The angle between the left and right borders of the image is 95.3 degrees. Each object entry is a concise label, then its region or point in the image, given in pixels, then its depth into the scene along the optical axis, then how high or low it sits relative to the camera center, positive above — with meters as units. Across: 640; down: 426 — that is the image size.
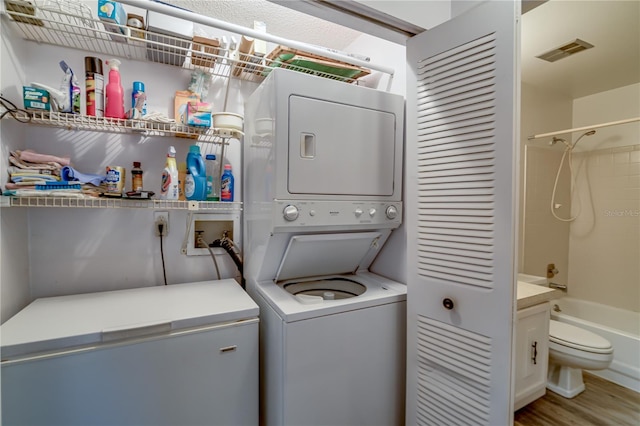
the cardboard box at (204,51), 1.79 +0.99
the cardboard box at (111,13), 1.53 +1.01
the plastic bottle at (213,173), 2.13 +0.23
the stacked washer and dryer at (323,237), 1.52 -0.21
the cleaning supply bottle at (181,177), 2.00 +0.18
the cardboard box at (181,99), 2.02 +0.73
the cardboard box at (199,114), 1.79 +0.55
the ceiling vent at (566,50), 2.62 +1.46
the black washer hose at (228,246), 2.25 -0.34
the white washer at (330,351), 1.47 -0.81
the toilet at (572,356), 2.44 -1.29
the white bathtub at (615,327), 2.78 -1.37
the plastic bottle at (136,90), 1.83 +0.71
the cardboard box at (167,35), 1.66 +1.00
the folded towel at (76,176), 1.60 +0.14
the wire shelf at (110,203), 1.45 +0.00
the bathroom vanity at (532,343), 2.29 -1.13
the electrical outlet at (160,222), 2.07 -0.14
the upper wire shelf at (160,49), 1.56 +0.99
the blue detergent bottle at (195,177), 1.91 +0.17
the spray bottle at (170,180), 1.82 +0.14
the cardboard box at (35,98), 1.42 +0.51
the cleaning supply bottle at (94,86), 1.67 +0.67
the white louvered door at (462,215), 1.26 -0.05
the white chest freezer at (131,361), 1.19 -0.72
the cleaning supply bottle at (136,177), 1.85 +0.16
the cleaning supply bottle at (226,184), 2.05 +0.13
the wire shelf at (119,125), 1.50 +0.46
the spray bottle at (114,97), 1.73 +0.63
